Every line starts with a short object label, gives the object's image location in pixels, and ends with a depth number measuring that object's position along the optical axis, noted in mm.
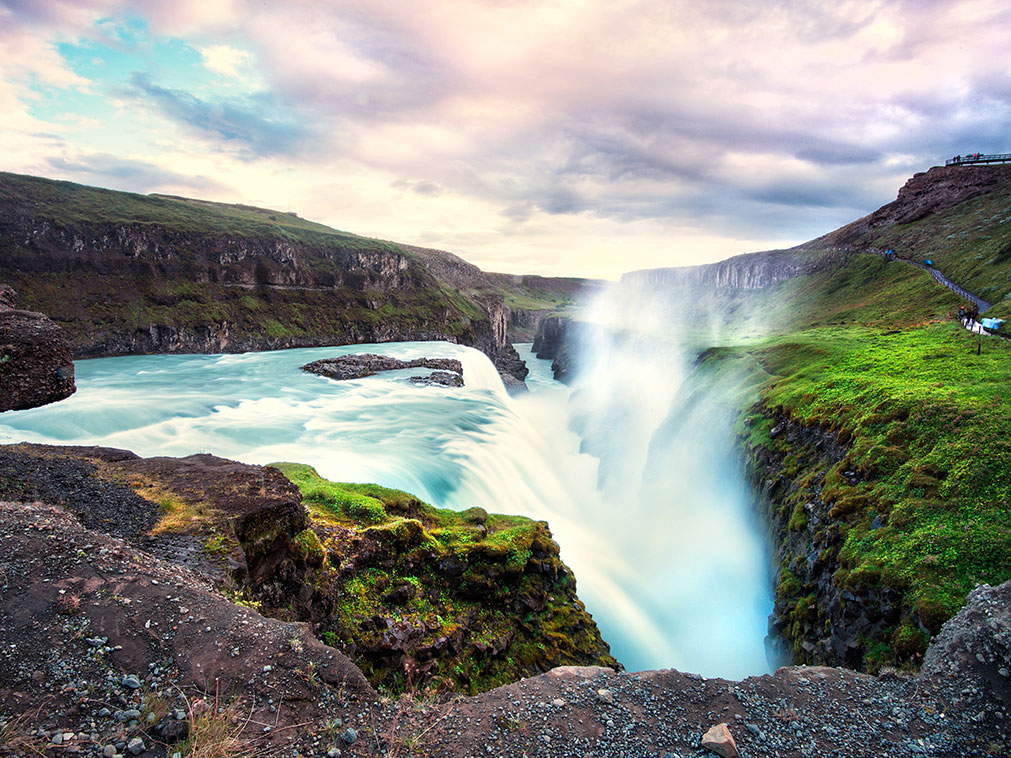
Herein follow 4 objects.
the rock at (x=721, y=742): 6285
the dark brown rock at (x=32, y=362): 13875
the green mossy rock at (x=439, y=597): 11328
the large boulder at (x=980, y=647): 7332
